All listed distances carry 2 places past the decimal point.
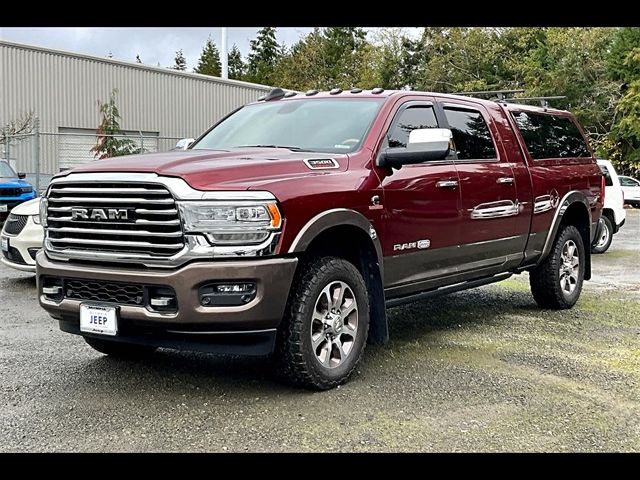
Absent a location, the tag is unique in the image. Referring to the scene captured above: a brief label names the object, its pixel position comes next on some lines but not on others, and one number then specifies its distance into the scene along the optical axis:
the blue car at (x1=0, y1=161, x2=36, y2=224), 15.55
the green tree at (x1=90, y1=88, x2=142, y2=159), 20.44
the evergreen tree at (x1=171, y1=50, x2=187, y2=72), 84.57
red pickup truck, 4.18
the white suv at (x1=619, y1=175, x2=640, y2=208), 29.31
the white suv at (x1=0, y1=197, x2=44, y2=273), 8.21
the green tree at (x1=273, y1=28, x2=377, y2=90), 55.36
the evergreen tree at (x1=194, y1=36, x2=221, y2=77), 76.10
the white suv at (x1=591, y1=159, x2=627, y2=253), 13.38
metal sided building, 21.56
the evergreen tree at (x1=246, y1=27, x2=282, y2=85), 72.69
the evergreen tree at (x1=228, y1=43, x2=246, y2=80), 76.44
